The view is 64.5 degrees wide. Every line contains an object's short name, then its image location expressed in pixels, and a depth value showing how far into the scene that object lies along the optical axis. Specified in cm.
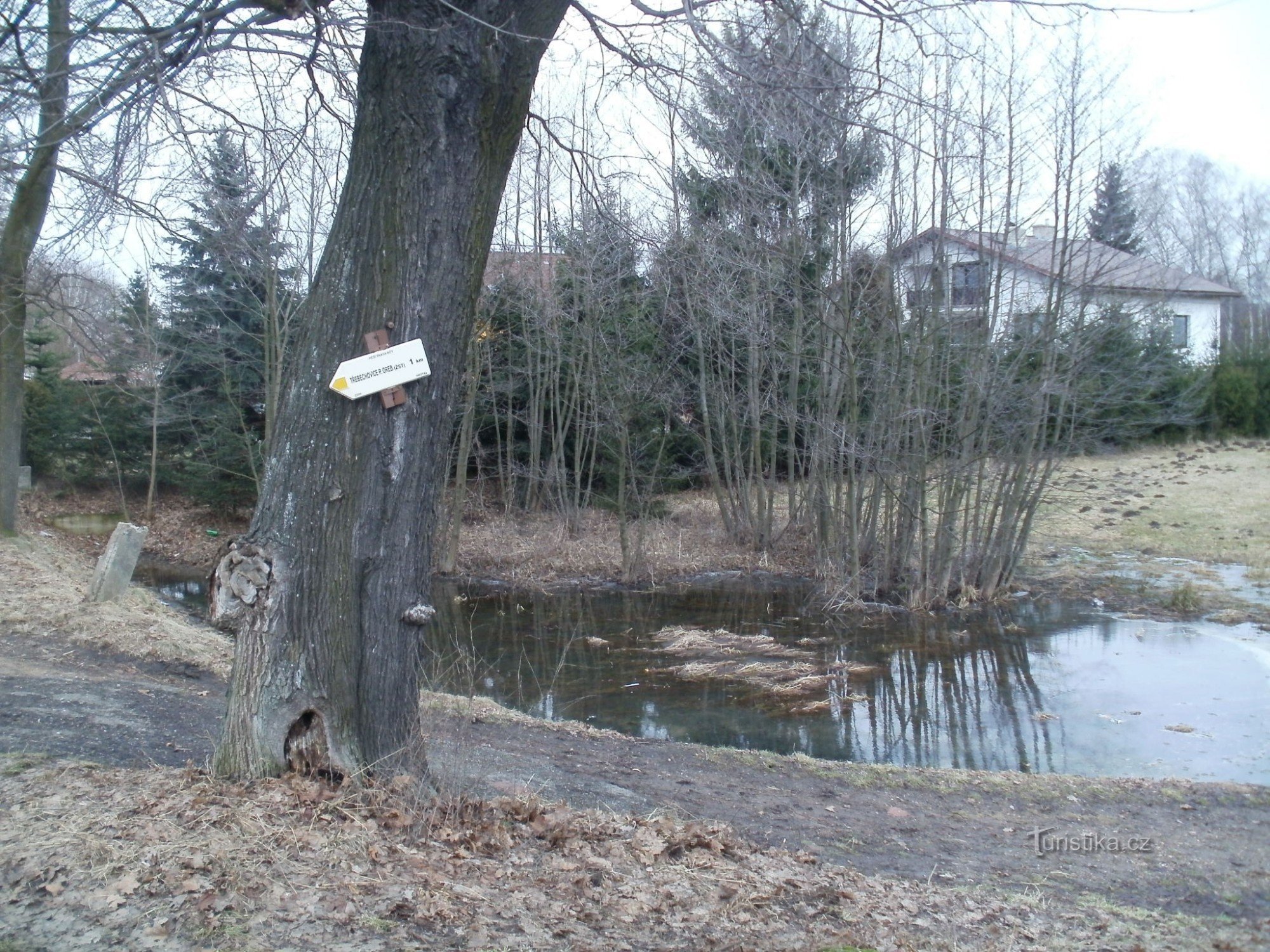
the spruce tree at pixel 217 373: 2245
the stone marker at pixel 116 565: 1138
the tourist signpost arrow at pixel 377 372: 455
